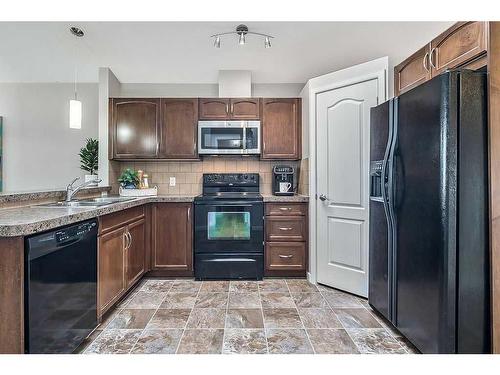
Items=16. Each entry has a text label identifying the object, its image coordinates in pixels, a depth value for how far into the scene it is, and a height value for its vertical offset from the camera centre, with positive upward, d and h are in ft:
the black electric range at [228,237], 9.97 -1.80
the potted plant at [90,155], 11.56 +1.28
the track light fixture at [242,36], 8.59 +4.78
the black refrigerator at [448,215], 4.75 -0.49
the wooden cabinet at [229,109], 10.93 +3.01
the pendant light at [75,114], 8.21 +2.10
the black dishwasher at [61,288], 4.37 -1.81
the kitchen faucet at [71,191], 8.02 -0.14
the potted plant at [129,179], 10.84 +0.28
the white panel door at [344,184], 8.36 +0.09
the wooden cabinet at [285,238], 10.09 -1.84
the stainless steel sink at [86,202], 7.46 -0.46
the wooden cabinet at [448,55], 5.18 +2.85
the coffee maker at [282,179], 11.10 +0.30
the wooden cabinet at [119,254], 6.65 -1.85
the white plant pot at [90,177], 10.40 +0.34
